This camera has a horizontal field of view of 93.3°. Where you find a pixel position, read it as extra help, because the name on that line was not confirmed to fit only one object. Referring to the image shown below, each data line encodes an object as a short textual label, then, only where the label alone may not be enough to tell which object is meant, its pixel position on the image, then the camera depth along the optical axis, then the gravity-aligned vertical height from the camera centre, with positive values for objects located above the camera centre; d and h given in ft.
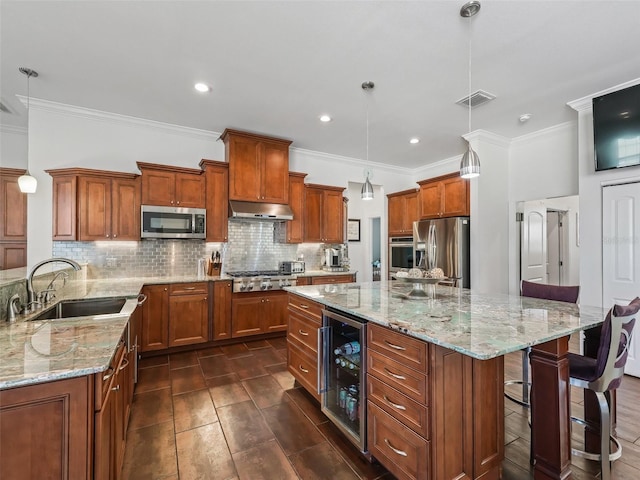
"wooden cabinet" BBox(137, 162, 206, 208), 12.54 +2.41
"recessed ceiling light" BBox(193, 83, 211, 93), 10.15 +5.28
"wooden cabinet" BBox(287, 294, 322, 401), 8.03 -2.87
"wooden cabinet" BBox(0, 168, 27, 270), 12.90 +0.83
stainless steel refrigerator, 14.66 -0.29
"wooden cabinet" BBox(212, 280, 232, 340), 12.96 -2.94
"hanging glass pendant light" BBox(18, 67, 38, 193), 10.27 +2.02
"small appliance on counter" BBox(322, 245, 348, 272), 17.11 -1.11
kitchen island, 4.72 -2.16
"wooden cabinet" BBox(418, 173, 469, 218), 15.02 +2.36
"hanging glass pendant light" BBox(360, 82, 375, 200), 10.22 +1.84
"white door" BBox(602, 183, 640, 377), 10.06 -0.28
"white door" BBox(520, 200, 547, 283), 15.38 -0.11
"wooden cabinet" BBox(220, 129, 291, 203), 13.94 +3.60
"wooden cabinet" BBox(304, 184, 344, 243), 16.56 +1.53
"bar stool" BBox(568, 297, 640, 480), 5.18 -2.34
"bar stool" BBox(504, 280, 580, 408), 8.00 -1.50
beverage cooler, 6.80 -3.24
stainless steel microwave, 12.48 +0.84
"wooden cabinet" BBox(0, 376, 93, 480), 3.40 -2.21
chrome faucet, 6.54 -1.05
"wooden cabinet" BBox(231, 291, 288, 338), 13.34 -3.27
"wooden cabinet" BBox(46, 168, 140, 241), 11.43 +1.46
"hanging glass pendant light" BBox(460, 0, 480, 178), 7.71 +1.95
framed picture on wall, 24.30 +1.00
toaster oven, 15.78 -1.35
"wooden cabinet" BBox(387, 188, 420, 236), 18.39 +1.89
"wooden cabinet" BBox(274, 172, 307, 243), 15.75 +1.51
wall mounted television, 9.82 +3.79
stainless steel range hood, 13.78 +1.44
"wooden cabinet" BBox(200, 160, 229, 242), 13.65 +1.98
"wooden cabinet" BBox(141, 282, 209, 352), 11.78 -2.98
